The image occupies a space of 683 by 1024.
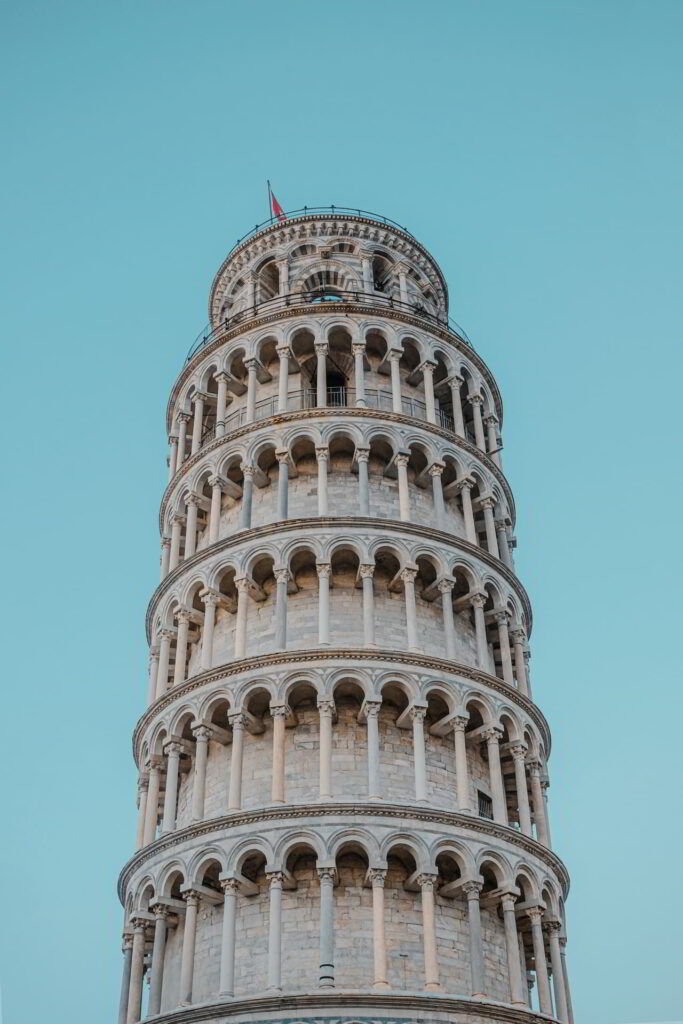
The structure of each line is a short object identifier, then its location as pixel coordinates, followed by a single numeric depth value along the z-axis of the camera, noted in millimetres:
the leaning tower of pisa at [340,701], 24484
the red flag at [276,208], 45531
